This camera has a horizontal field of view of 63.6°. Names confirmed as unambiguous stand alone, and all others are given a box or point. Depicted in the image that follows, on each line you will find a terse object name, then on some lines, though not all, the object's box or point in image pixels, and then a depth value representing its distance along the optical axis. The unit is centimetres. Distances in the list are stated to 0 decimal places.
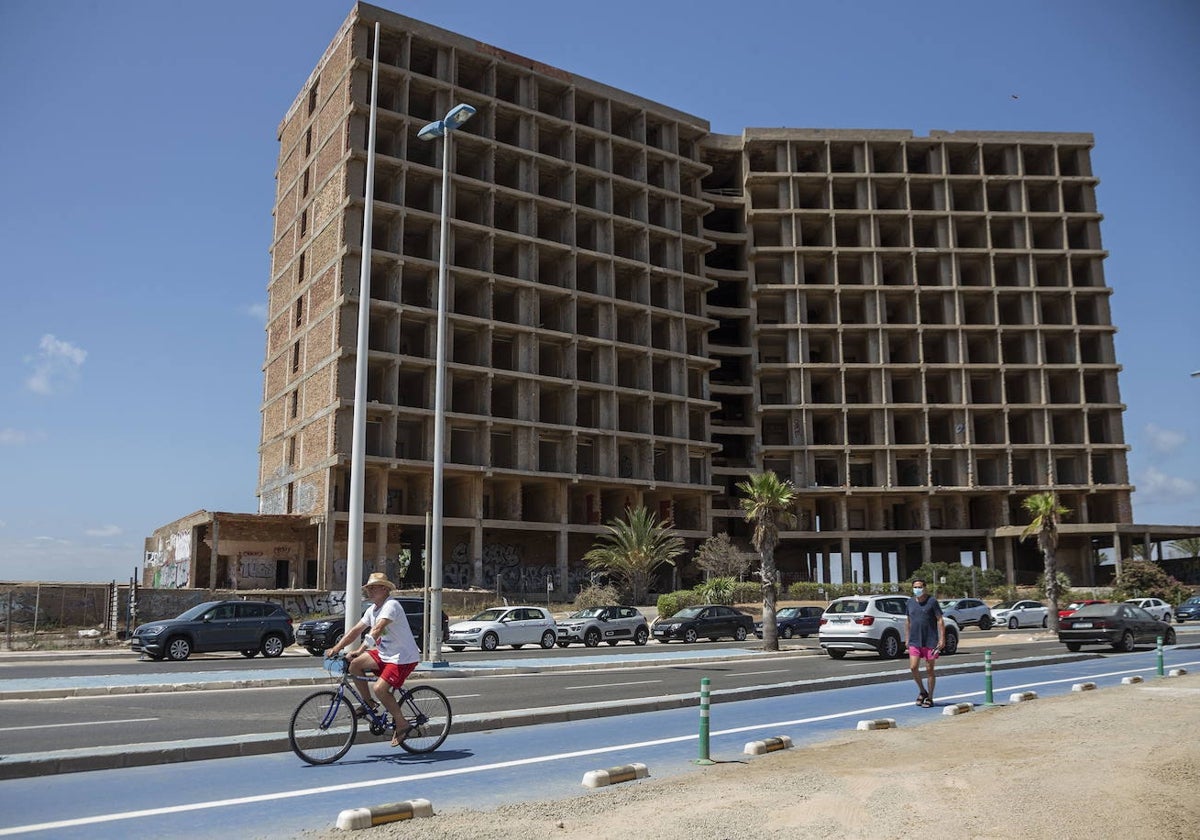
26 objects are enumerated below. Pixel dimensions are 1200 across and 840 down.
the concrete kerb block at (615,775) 821
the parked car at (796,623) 3688
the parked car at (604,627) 3284
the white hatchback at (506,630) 3030
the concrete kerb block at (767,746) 973
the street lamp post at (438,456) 2092
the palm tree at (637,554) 5134
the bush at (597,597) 4675
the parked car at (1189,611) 4638
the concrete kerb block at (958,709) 1300
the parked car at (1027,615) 4412
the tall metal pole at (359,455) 1762
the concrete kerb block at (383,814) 661
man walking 1370
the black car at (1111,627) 2612
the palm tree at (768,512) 3275
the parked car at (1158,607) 4244
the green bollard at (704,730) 900
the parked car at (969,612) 4216
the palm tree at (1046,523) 3869
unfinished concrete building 5481
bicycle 907
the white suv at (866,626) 2352
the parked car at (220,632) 2380
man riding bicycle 916
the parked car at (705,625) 3362
